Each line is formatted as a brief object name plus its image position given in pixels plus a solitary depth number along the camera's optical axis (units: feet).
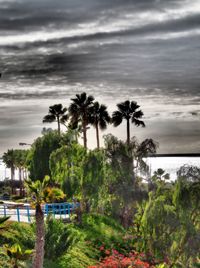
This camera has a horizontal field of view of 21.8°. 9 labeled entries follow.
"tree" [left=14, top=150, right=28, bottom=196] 341.60
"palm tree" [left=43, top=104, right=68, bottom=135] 262.67
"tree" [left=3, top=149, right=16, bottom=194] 357.20
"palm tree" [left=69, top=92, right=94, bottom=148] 231.91
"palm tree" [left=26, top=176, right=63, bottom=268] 87.76
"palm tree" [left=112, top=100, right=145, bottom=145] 226.38
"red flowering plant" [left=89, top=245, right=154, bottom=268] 121.44
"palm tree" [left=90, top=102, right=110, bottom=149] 235.81
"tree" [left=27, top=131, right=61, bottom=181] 207.10
